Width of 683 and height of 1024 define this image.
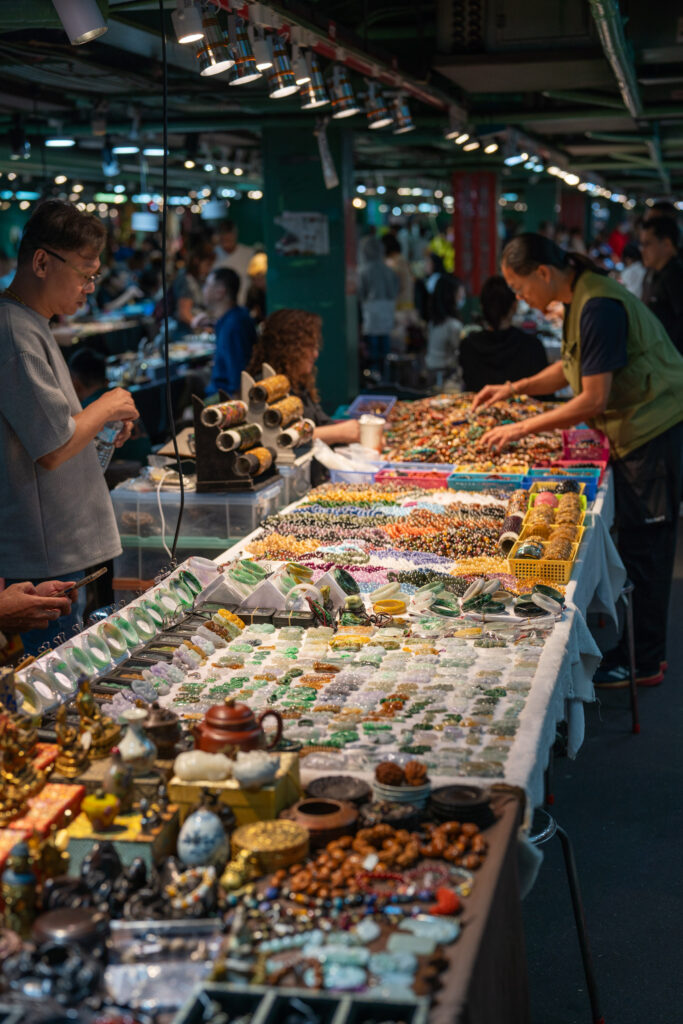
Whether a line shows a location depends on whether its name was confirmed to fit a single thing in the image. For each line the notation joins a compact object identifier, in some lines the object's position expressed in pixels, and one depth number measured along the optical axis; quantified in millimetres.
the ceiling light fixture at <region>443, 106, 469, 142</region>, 7997
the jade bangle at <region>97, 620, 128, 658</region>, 2975
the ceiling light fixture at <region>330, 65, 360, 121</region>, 5254
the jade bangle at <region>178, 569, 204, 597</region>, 3471
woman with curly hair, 5461
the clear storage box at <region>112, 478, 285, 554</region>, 4535
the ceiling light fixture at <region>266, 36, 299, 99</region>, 4281
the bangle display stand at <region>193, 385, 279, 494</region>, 4504
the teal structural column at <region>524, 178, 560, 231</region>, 20562
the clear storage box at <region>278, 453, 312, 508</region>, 4965
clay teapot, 2197
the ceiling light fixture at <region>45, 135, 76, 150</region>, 8873
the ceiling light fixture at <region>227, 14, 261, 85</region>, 3775
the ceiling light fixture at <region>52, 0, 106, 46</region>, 3135
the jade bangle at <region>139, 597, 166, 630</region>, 3219
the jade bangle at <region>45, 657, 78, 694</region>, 2699
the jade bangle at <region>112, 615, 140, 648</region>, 3046
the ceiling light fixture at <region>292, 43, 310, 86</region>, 4590
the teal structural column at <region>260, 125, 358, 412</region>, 8961
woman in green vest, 4812
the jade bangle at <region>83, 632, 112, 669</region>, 2873
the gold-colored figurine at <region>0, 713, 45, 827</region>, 2051
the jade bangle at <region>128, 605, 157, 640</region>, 3127
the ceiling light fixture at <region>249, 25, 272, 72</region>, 3961
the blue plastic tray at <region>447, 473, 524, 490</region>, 5027
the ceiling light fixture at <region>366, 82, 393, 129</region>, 6180
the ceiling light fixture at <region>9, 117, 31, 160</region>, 8484
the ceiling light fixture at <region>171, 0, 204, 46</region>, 3436
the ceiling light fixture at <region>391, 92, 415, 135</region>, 6389
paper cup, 5770
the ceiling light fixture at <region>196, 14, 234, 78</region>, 3621
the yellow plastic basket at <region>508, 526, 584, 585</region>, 3637
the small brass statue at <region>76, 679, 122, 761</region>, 2279
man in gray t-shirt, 3270
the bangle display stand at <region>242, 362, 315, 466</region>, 4941
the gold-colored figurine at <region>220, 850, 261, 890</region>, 1903
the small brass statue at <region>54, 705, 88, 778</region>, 2221
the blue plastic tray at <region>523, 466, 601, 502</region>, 4816
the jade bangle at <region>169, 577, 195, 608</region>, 3391
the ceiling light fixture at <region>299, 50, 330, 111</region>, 4793
